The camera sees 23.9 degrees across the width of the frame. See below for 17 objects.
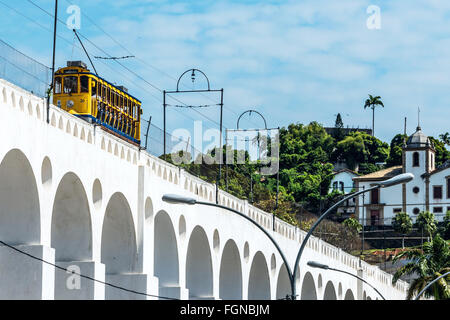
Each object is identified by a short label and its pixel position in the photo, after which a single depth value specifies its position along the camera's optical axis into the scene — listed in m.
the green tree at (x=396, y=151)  172.00
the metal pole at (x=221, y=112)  57.40
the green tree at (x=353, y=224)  131.75
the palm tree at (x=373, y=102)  187.75
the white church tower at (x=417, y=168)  143.62
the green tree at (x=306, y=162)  150.00
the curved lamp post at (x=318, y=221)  29.94
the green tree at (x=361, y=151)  178.88
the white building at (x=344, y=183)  153.88
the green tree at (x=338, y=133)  193.48
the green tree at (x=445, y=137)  177.00
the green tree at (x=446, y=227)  131.14
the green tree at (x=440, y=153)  167.80
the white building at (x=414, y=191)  142.88
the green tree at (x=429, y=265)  66.19
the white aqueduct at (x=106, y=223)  32.03
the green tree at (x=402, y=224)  134.50
